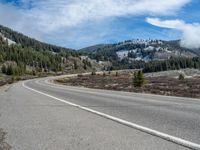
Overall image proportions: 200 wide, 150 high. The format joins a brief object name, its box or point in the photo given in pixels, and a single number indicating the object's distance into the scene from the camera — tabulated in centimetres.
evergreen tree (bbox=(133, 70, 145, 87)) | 2451
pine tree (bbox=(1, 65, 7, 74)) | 7805
